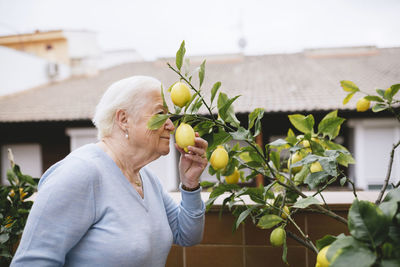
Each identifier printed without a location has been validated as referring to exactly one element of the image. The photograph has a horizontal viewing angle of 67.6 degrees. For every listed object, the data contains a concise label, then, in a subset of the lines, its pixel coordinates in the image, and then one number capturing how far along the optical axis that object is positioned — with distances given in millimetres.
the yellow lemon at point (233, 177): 1022
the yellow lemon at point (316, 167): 856
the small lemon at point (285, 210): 908
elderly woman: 725
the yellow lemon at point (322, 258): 562
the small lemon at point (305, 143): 956
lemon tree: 465
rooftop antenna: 10345
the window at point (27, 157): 7742
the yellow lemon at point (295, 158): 928
